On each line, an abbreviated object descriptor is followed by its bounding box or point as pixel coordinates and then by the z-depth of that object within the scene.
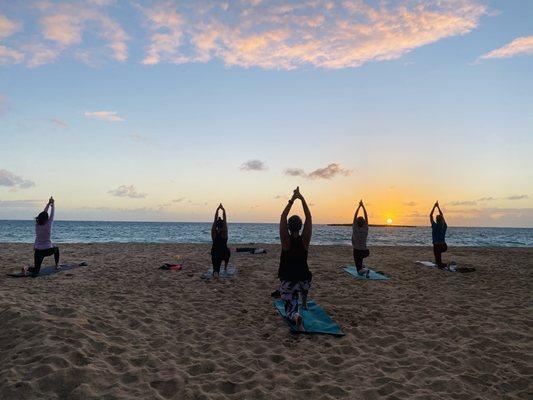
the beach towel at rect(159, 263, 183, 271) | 13.88
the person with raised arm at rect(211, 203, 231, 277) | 11.92
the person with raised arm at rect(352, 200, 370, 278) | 12.74
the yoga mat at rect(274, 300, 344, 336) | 6.75
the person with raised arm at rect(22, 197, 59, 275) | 11.74
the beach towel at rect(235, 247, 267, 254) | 20.62
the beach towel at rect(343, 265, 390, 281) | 12.51
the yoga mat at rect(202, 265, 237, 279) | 12.03
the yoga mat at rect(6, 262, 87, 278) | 11.64
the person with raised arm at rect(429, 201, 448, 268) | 14.52
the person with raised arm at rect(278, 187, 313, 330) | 6.76
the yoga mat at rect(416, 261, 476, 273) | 14.41
